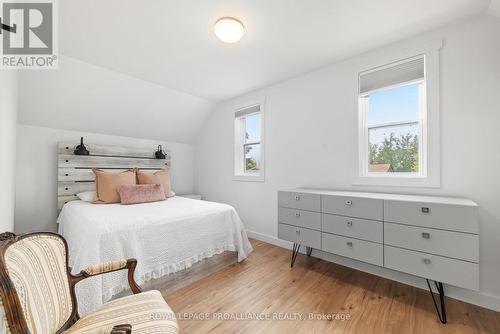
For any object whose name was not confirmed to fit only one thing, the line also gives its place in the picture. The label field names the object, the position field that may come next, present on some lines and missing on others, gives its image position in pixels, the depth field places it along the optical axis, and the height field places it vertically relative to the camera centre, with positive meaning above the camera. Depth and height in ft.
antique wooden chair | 2.53 -1.90
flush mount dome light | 6.02 +4.03
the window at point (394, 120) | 7.01 +1.67
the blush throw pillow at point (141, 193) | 9.23 -1.16
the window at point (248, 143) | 11.64 +1.40
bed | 5.39 -2.06
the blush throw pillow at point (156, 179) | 10.78 -0.59
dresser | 5.02 -1.82
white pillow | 9.59 -1.30
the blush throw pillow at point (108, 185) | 9.40 -0.78
